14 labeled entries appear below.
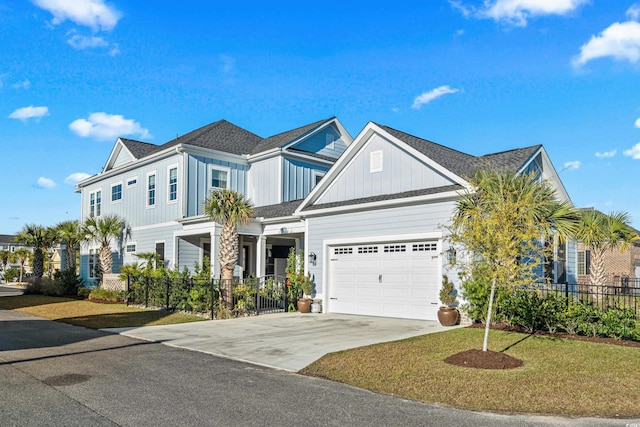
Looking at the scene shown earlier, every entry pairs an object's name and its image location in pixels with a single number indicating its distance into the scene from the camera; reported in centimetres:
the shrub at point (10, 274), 6544
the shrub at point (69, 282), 2711
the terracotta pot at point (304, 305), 1802
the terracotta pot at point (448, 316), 1373
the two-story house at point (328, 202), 1562
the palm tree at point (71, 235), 3035
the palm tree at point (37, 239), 3350
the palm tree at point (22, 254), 6419
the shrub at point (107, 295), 2253
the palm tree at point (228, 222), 1748
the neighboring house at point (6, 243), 9169
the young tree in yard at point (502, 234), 904
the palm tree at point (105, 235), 2645
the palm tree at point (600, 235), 1383
